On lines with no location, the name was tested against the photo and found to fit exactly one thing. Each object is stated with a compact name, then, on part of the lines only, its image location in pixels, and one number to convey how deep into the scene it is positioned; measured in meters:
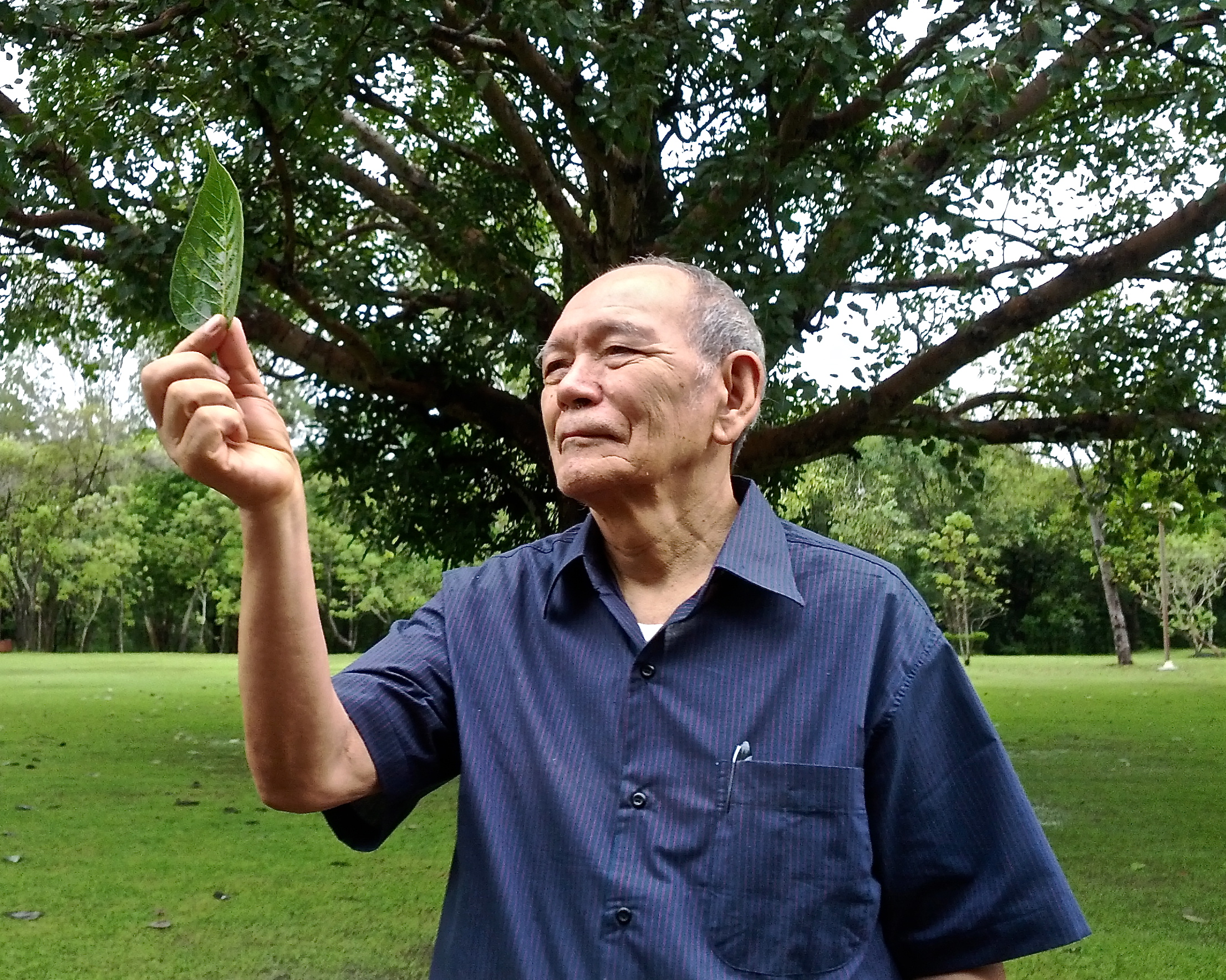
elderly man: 1.35
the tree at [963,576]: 14.82
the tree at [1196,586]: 20.45
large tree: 5.02
